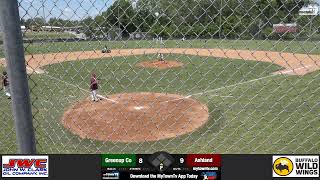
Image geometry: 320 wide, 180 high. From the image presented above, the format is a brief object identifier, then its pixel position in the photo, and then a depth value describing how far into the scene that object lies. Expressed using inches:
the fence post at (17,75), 82.3
